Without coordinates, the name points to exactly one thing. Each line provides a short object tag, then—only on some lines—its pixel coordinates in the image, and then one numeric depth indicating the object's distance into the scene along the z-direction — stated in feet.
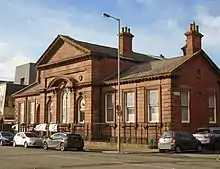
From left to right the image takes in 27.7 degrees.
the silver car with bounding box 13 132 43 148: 120.88
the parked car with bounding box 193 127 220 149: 103.60
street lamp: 101.55
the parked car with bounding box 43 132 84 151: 107.65
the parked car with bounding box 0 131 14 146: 135.85
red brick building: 118.01
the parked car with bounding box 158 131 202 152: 97.60
